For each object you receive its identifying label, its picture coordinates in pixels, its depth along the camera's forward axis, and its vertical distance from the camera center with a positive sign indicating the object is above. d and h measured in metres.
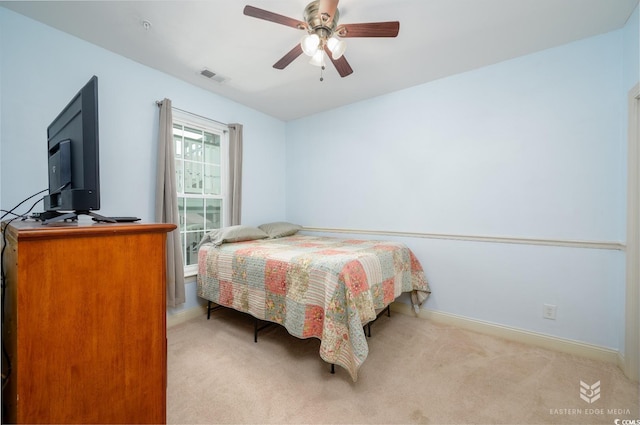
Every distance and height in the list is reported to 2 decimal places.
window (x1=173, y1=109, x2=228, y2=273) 2.75 +0.39
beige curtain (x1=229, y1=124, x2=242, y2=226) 3.06 +0.47
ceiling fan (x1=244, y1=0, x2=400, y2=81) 1.47 +1.12
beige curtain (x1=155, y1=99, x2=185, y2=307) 2.37 +0.12
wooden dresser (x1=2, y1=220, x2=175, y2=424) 0.72 -0.36
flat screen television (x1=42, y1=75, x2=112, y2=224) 0.96 +0.22
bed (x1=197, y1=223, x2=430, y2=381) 1.63 -0.56
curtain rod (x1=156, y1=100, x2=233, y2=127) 2.44 +1.05
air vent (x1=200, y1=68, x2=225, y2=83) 2.48 +1.36
